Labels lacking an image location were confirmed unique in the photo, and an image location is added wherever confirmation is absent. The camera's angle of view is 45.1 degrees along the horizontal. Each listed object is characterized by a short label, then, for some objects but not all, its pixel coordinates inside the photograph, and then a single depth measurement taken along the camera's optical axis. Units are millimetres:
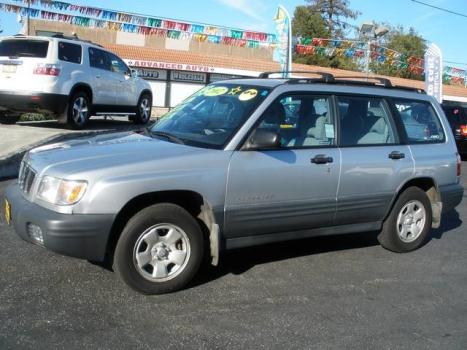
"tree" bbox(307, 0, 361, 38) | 62688
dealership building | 26719
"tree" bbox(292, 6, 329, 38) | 59750
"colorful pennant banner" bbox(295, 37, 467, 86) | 31016
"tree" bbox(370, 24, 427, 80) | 61397
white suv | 10711
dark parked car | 16734
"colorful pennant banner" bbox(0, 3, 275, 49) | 24312
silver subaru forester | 4082
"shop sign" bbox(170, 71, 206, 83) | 27266
